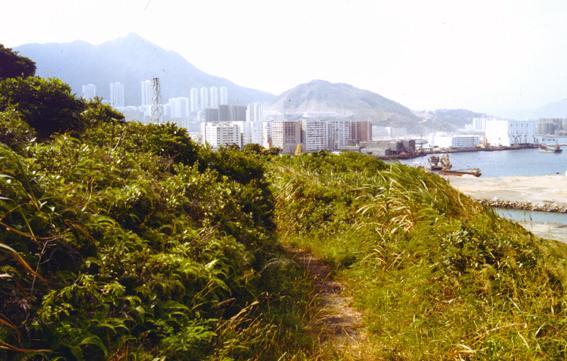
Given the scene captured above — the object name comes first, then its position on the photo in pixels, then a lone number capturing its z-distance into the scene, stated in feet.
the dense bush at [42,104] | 22.61
